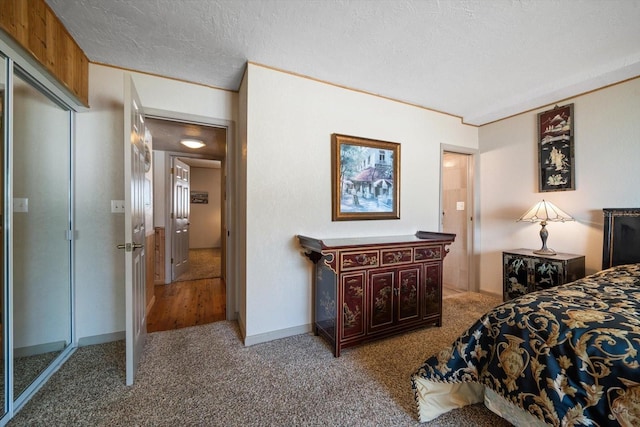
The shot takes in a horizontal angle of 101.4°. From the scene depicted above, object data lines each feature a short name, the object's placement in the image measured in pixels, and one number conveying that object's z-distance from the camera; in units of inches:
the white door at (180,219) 173.9
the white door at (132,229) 68.6
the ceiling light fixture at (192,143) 150.2
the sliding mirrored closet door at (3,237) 59.3
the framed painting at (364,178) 103.9
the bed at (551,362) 37.6
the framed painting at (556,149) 112.7
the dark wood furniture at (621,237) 90.7
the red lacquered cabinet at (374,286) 83.5
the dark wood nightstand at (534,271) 101.0
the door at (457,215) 149.9
